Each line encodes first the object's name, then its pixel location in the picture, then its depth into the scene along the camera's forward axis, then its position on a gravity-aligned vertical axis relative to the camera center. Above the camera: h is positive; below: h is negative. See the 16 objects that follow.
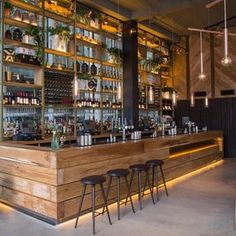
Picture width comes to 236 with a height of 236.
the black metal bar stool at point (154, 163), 4.85 -0.70
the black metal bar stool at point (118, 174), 4.01 -0.72
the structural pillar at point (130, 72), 7.91 +1.34
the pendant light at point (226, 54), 3.37 +0.80
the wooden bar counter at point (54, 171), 3.87 -0.70
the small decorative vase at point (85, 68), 6.93 +1.27
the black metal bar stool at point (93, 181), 3.61 -0.74
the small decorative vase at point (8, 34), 5.46 +1.65
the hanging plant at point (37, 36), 5.72 +1.70
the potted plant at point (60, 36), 6.17 +1.85
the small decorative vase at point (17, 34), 5.61 +1.69
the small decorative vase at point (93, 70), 7.17 +1.27
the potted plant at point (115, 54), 7.60 +1.77
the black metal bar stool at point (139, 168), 4.48 -0.72
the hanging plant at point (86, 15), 6.78 +2.53
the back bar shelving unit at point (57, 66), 5.61 +1.23
